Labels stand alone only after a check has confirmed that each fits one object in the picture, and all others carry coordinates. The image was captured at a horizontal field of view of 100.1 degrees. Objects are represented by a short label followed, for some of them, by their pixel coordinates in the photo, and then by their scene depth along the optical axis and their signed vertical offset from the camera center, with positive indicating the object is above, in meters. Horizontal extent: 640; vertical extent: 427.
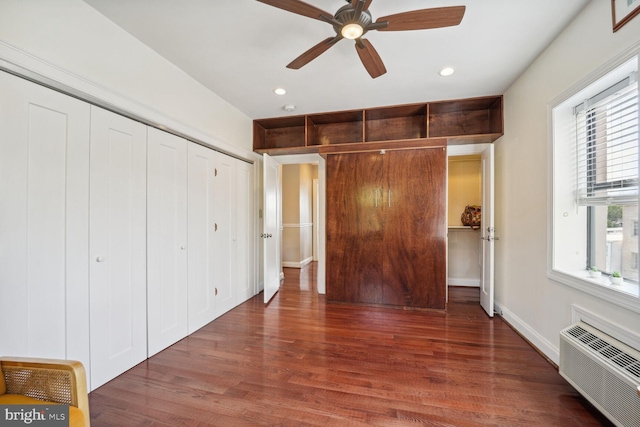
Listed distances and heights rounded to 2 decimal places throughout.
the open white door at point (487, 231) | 3.08 -0.22
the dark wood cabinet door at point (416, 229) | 3.38 -0.20
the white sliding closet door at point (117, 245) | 1.84 -0.23
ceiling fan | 1.52 +1.16
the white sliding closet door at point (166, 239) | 2.27 -0.23
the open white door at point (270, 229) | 3.66 -0.23
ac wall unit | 1.33 -0.87
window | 1.65 +0.19
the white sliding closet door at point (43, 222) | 1.41 -0.05
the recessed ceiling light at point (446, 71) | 2.56 +1.38
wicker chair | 1.09 -0.71
